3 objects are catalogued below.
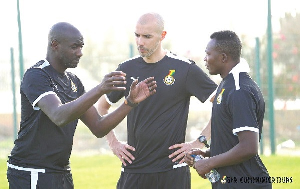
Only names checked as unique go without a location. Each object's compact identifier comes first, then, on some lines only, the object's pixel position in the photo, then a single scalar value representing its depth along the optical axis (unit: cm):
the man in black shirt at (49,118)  1150
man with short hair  1081
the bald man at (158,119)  1355
